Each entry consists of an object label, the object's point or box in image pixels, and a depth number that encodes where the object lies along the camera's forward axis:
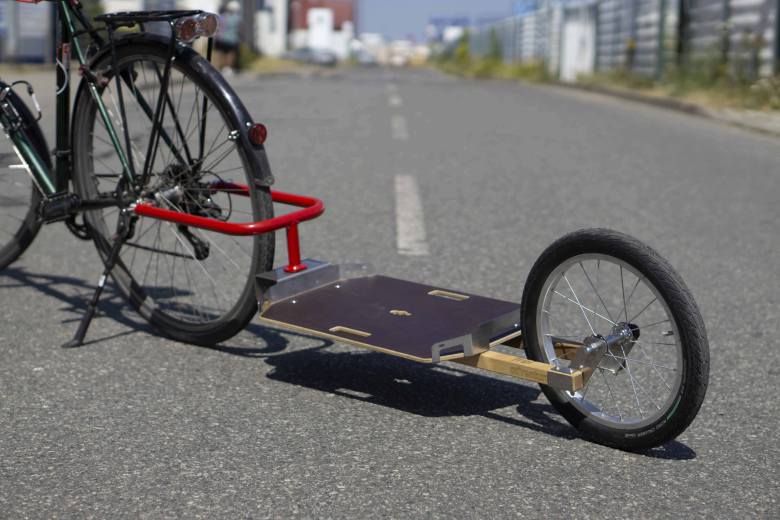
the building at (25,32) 22.56
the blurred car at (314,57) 72.88
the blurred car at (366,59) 89.62
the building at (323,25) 97.00
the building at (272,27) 78.12
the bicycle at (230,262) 2.89
